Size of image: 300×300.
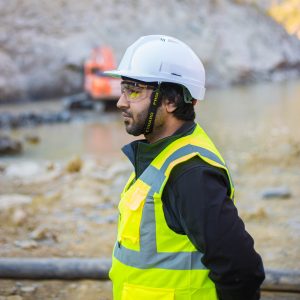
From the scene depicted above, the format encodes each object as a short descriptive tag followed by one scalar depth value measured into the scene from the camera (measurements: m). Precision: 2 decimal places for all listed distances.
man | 1.90
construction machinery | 19.03
